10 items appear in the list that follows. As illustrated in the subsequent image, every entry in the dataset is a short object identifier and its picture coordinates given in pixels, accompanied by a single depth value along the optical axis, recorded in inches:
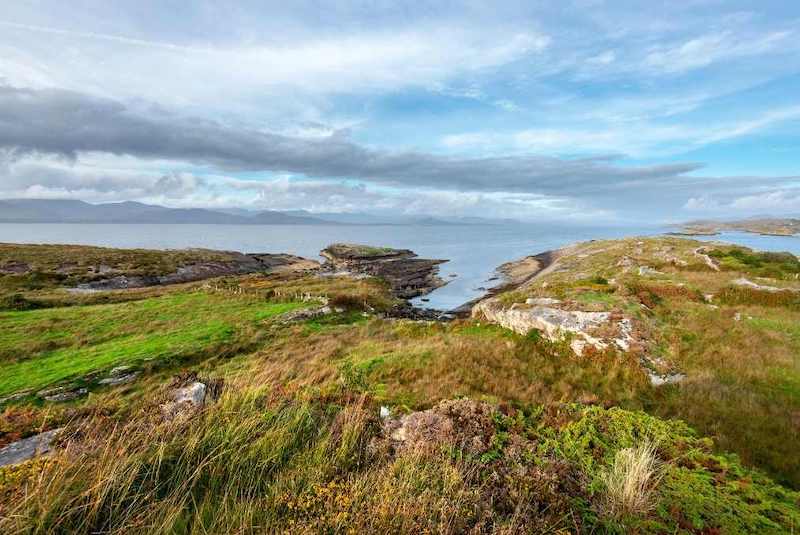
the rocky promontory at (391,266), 2522.1
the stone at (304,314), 995.6
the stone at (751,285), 841.2
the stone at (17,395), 494.6
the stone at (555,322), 639.0
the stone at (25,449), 233.4
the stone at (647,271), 1266.0
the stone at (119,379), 568.4
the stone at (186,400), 265.7
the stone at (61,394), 509.7
